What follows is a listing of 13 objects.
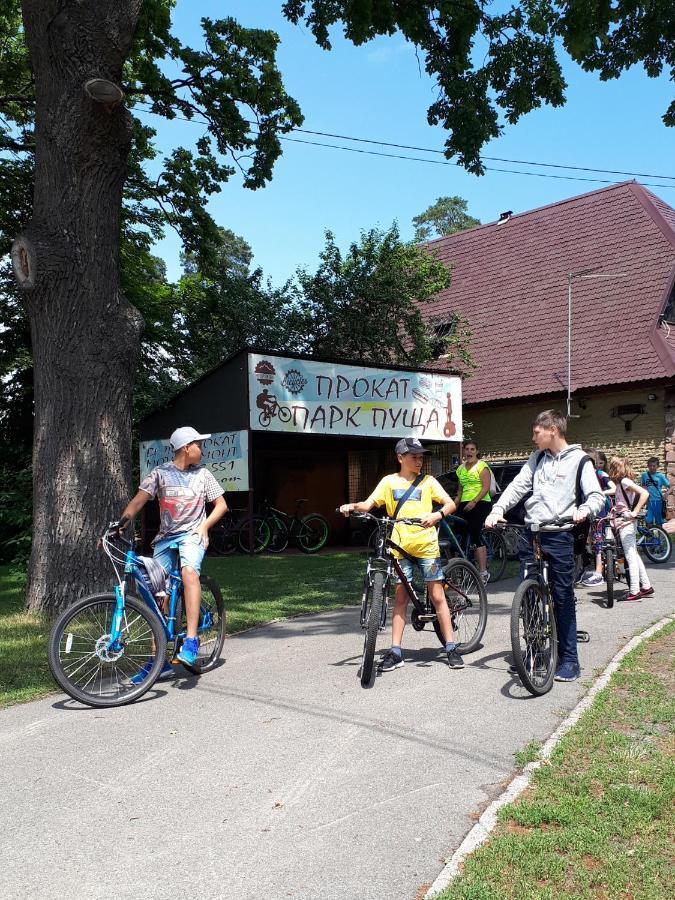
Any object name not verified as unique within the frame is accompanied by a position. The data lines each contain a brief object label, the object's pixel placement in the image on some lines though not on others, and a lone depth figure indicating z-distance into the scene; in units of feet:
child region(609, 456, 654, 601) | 32.81
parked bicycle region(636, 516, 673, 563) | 44.11
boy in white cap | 19.90
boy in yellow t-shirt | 21.08
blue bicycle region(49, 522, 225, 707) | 17.88
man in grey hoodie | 19.34
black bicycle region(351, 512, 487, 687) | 19.36
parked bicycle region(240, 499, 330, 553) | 60.85
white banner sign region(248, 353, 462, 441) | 50.47
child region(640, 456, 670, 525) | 44.37
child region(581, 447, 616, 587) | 33.14
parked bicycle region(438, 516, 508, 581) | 34.47
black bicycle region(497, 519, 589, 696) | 18.16
